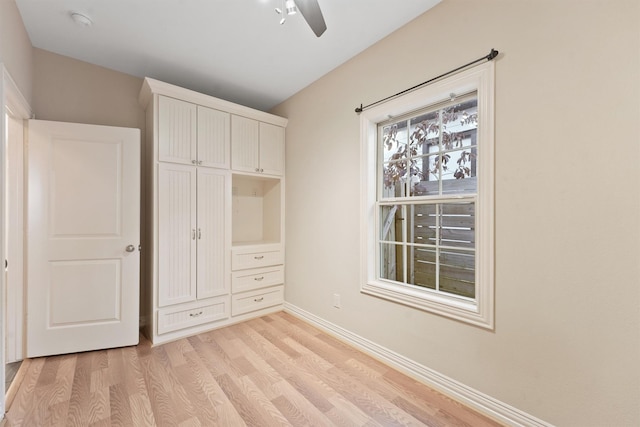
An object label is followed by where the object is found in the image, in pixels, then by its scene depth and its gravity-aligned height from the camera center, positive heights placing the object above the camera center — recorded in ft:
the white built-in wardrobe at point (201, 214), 8.52 -0.02
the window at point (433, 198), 5.73 +0.42
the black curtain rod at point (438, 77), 5.48 +3.20
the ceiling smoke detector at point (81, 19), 6.70 +4.82
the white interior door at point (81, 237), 7.54 -0.70
